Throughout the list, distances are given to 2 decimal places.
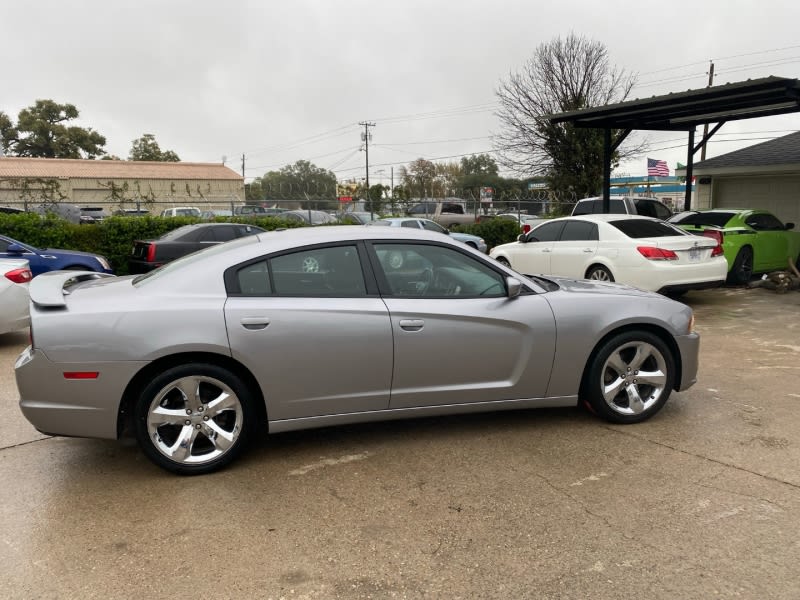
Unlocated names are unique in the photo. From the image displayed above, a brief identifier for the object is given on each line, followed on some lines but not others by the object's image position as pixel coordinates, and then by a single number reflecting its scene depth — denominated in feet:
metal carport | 36.85
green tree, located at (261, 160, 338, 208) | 274.98
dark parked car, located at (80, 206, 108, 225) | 79.25
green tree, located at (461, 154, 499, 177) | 276.45
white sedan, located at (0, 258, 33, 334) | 23.11
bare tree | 87.20
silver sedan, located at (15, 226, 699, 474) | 11.40
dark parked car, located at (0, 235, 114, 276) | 29.56
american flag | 112.57
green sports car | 36.40
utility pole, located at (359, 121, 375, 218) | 208.44
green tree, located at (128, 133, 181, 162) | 240.12
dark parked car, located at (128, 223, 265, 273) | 37.70
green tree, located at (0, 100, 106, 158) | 197.26
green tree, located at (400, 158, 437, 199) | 211.41
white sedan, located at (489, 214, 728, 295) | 28.25
